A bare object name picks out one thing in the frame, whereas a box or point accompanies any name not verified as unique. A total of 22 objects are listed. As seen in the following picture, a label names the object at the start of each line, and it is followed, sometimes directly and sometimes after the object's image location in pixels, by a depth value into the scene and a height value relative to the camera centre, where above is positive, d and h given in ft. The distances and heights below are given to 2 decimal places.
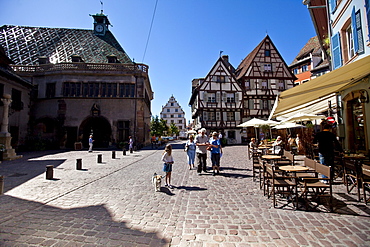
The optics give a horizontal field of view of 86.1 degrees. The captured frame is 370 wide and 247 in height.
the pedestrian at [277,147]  31.66 -1.26
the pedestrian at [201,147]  24.88 -1.01
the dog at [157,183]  17.61 -3.93
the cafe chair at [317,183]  12.49 -2.95
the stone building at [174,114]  251.60 +32.32
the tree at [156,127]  154.93 +9.77
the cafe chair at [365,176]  12.99 -2.58
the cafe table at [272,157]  20.09 -1.87
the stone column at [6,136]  40.57 +0.72
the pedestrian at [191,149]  27.80 -1.38
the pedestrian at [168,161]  19.07 -2.08
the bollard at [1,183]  15.81 -3.47
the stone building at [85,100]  73.41 +14.71
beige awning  13.52 +4.14
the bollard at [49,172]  22.97 -3.80
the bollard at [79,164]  29.12 -3.63
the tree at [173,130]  216.95 +10.41
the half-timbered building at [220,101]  96.07 +18.50
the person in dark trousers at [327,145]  17.38 -0.52
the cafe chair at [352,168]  14.18 -2.17
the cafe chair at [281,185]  13.26 -3.08
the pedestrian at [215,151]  23.93 -1.42
